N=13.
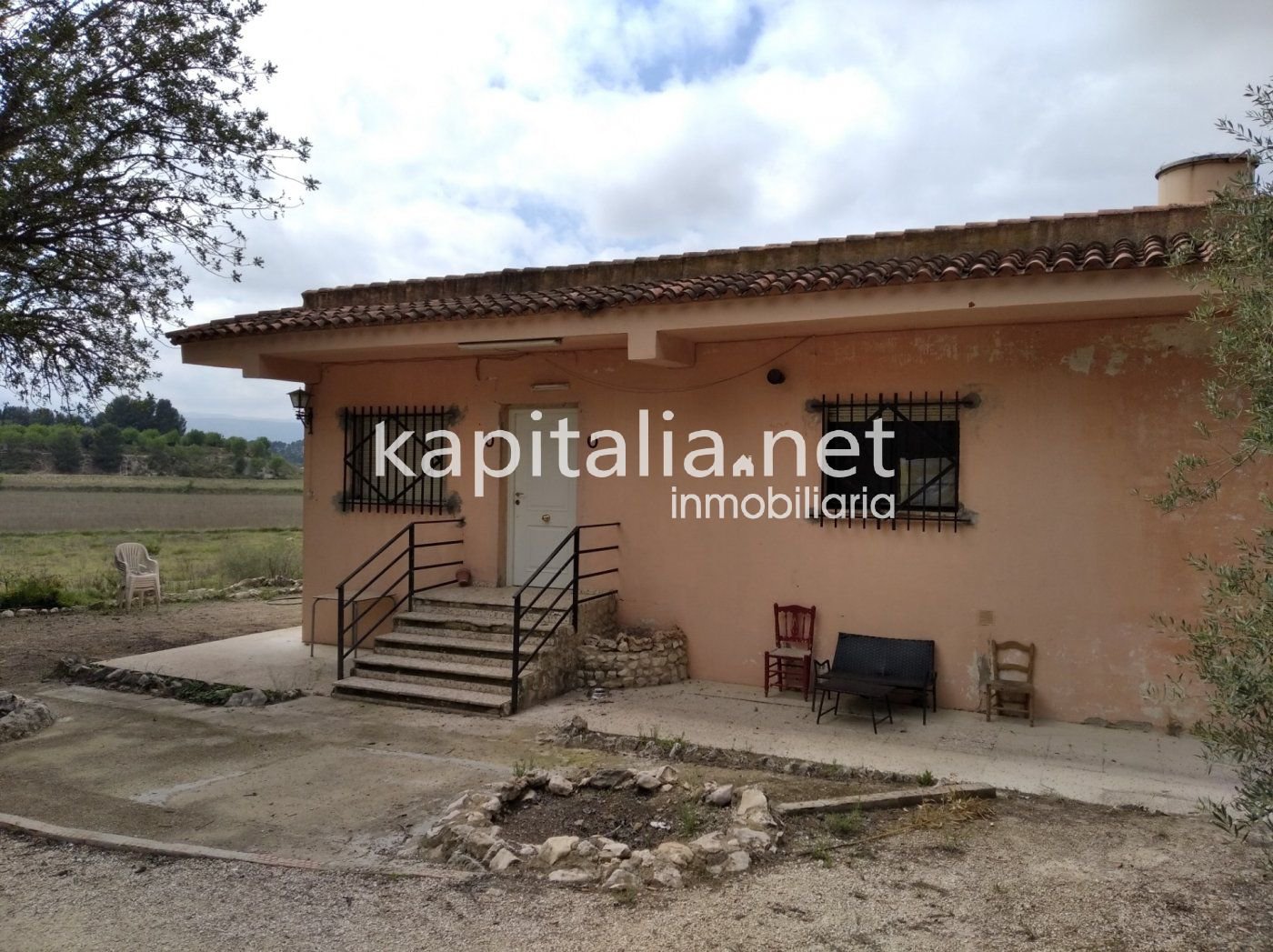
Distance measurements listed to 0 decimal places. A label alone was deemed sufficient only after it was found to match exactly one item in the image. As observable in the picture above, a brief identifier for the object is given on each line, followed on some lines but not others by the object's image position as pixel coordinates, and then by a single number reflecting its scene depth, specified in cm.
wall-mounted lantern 1061
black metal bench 730
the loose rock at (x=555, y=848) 447
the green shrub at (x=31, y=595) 1316
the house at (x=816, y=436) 707
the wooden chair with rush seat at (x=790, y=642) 816
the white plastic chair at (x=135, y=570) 1329
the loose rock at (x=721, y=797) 520
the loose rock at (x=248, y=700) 807
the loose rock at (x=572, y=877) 427
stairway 786
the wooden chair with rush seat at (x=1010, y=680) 721
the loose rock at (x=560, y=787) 546
